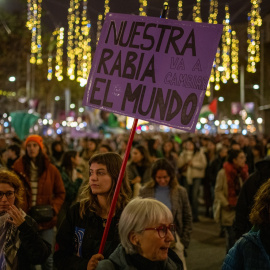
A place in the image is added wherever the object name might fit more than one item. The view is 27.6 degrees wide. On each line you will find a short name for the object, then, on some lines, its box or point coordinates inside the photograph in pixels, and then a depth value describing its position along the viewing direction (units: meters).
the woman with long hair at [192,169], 13.43
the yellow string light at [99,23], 19.42
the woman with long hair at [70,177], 8.50
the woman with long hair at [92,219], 4.02
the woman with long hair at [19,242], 3.98
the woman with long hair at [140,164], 9.14
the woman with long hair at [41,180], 6.89
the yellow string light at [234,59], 22.61
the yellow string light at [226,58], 19.75
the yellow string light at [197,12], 16.62
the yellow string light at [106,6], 15.35
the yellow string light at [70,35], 19.06
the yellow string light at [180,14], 17.51
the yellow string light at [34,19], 18.04
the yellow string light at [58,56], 19.69
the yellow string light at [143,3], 14.05
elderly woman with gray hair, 3.23
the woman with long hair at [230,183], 8.57
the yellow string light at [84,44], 18.94
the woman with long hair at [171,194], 6.76
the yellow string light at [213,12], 15.73
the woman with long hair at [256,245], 3.45
